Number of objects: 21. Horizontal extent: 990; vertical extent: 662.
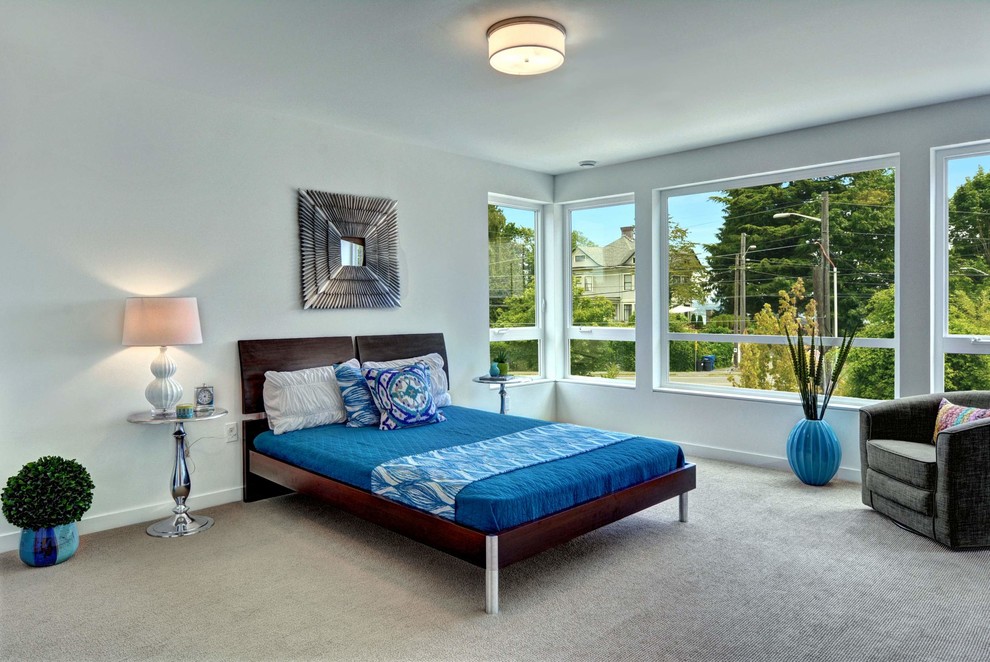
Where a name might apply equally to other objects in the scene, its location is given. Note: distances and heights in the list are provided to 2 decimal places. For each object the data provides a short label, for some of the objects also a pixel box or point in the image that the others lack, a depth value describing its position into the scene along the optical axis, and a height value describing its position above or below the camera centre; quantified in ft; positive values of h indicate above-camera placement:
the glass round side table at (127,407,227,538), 11.84 -3.30
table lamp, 11.41 -0.19
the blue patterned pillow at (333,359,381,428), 13.76 -1.76
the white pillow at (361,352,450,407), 15.47 -1.43
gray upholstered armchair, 10.43 -2.74
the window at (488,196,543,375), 19.80 +0.99
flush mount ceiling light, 9.35 +4.03
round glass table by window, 17.79 -1.80
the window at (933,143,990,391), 13.47 +0.91
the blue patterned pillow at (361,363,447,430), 13.57 -1.71
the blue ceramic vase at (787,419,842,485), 14.25 -3.15
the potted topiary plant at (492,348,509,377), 18.31 -1.38
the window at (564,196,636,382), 19.81 +0.73
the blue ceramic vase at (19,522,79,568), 10.20 -3.58
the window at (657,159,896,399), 14.98 +0.96
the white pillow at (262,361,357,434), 13.51 -1.76
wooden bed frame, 8.79 -3.00
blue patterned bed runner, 9.46 -2.38
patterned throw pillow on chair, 11.31 -1.88
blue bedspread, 8.96 -2.47
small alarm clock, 12.84 -1.55
